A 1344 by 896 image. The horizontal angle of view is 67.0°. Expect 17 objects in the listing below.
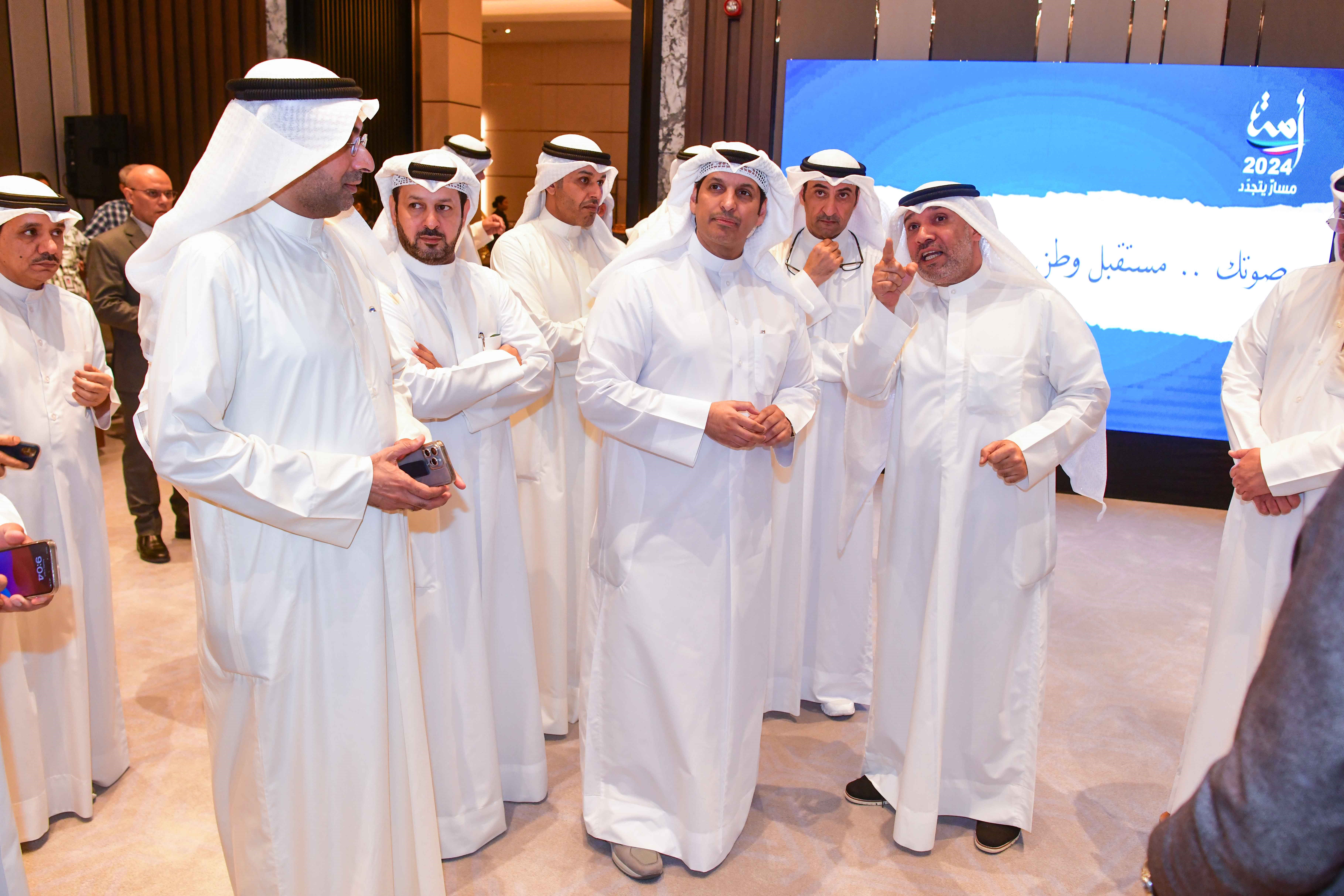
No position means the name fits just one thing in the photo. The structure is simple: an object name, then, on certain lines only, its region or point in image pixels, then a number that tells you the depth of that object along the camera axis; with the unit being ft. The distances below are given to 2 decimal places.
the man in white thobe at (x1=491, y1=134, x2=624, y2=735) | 11.75
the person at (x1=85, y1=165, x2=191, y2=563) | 17.03
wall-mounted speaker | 27.81
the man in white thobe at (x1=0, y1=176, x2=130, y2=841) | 9.18
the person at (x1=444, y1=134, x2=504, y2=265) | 11.12
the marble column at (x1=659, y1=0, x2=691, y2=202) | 22.71
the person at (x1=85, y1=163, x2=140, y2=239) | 23.06
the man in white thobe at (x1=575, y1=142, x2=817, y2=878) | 8.92
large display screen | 21.12
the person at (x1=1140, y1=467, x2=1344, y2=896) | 2.70
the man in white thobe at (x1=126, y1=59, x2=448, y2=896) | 6.30
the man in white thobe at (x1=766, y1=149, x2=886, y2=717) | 12.47
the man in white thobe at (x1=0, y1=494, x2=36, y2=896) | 5.36
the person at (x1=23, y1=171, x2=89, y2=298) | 20.86
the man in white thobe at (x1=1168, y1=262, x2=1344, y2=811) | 8.87
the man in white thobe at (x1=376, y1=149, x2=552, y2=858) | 9.09
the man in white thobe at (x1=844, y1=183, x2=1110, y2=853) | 9.30
